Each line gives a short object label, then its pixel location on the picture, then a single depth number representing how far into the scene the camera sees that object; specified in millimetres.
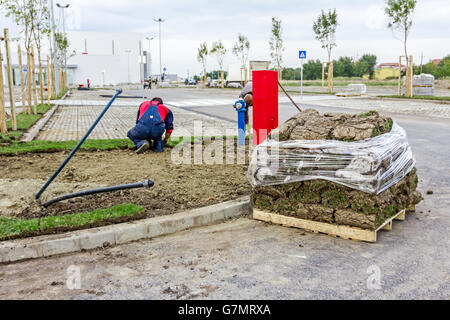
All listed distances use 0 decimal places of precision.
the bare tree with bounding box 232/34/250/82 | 52875
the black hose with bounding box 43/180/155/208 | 4705
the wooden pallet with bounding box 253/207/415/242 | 4238
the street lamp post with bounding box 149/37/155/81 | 107800
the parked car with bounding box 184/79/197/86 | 75375
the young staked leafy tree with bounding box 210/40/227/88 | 58031
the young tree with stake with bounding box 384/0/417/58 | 26141
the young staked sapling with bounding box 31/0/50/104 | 17469
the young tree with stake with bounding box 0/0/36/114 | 16453
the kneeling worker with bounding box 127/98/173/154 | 7875
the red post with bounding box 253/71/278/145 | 6449
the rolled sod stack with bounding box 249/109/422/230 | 4262
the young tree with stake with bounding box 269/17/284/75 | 43469
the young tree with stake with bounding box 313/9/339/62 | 35406
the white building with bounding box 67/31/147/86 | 85562
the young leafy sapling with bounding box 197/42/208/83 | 62469
